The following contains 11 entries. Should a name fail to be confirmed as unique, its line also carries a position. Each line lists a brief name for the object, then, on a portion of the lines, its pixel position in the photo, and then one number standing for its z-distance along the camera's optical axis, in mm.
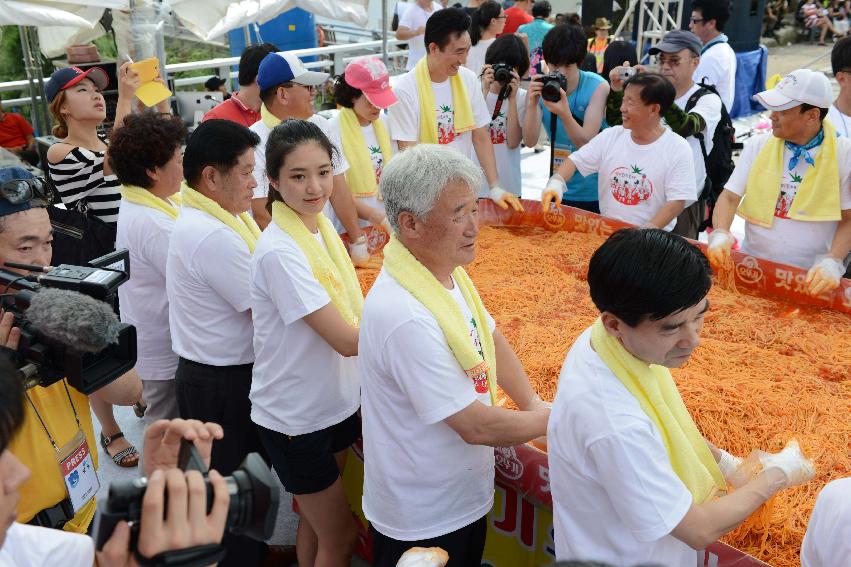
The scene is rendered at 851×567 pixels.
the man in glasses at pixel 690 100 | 4051
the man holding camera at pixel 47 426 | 1788
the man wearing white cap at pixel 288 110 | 3533
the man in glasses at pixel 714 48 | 5398
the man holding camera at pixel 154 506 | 1047
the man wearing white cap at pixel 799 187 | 3105
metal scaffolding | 7961
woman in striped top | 3490
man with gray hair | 1762
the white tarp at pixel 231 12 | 6203
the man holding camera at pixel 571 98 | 4445
